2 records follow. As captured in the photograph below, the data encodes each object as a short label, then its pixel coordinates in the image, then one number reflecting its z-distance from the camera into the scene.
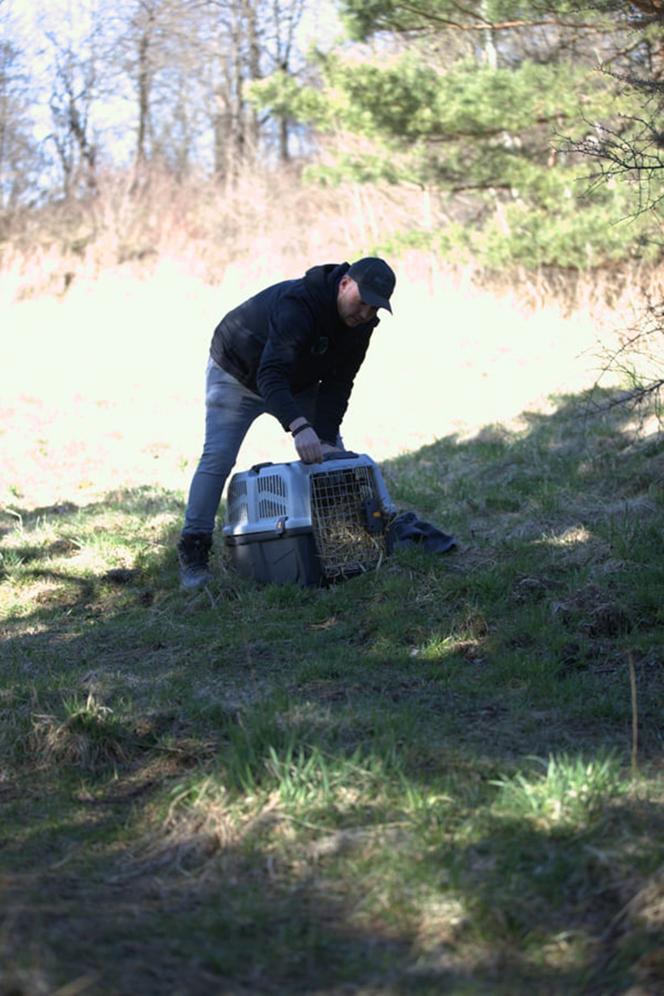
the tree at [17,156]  26.28
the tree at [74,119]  28.11
